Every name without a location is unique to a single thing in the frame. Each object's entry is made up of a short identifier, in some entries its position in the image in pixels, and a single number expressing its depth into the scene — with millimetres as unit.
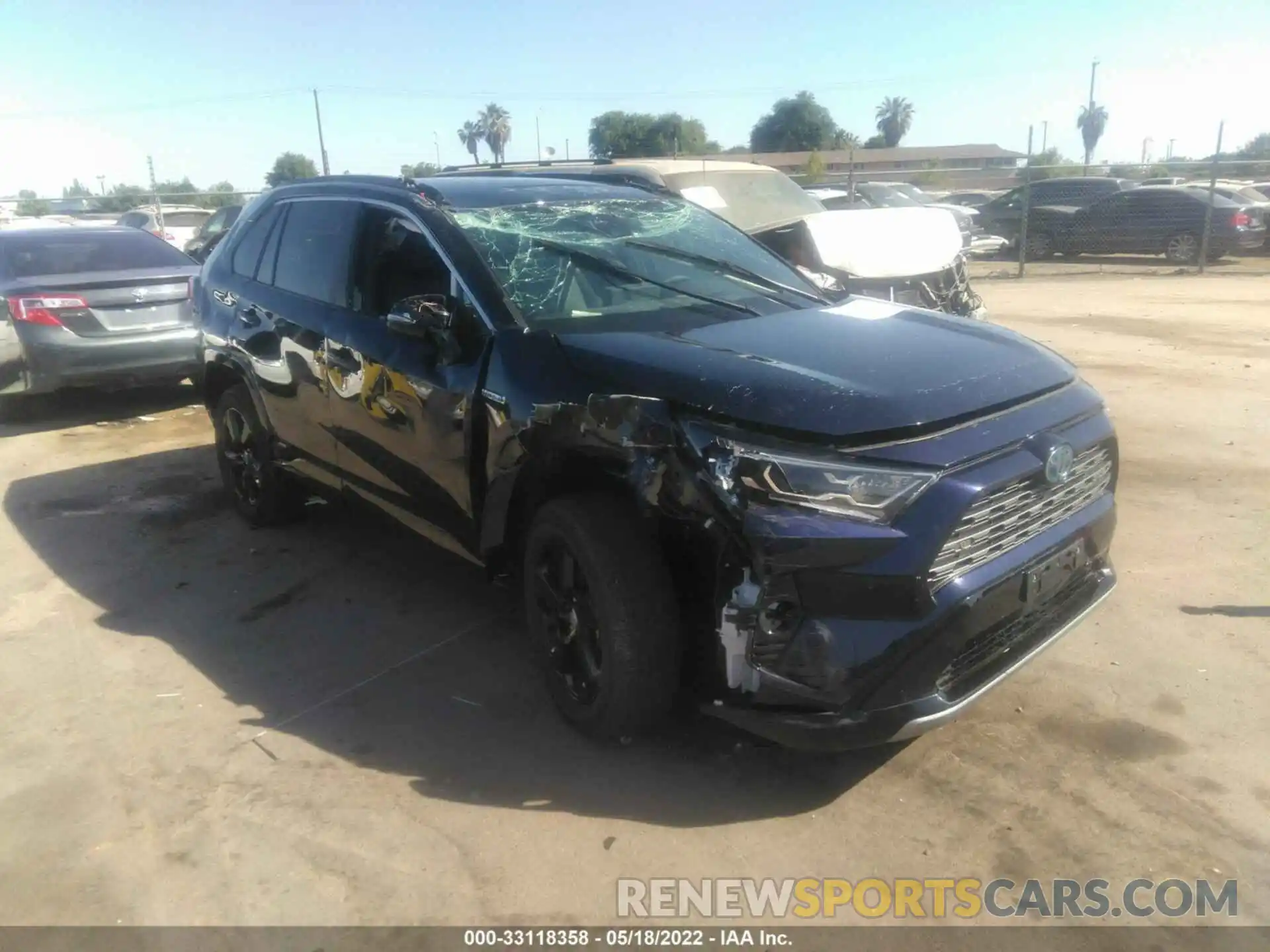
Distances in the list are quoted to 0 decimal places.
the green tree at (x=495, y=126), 90188
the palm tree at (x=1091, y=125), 78125
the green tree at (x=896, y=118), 102625
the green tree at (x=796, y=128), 78938
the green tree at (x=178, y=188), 31414
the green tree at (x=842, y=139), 74306
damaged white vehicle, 7258
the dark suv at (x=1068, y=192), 20797
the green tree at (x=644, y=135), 67562
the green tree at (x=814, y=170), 30391
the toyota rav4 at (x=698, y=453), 2703
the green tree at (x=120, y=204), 27844
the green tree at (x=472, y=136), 92688
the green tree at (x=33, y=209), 37906
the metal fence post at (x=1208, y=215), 17203
